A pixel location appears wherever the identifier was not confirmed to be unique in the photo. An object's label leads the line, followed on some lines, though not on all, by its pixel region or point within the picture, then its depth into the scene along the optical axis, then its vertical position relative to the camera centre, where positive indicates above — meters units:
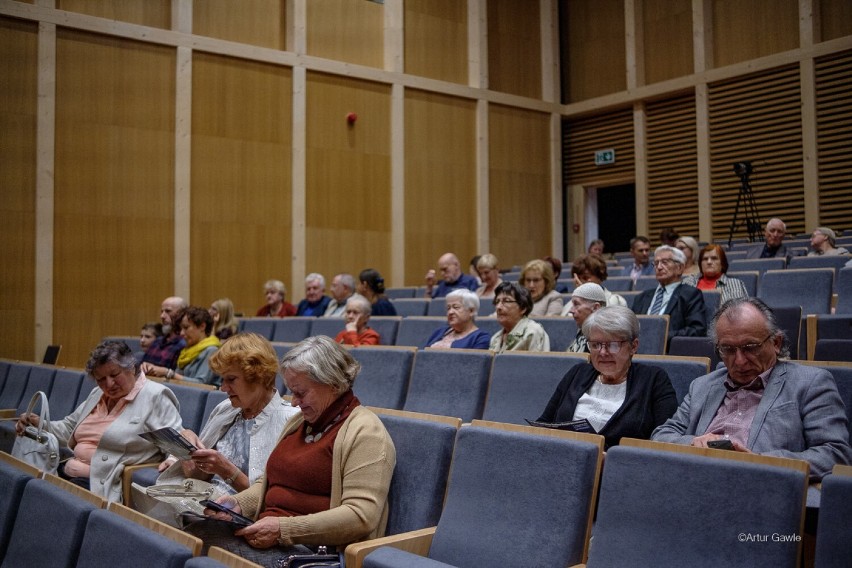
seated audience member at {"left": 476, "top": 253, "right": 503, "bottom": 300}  4.77 +0.20
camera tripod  6.94 +0.97
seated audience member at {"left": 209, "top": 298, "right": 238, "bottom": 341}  4.46 -0.08
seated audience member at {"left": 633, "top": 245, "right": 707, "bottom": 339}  3.37 +0.02
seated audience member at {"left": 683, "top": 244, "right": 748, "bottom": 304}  3.78 +0.17
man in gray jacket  1.63 -0.23
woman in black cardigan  2.03 -0.24
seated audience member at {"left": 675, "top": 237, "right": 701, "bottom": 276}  4.45 +0.31
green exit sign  8.73 +1.71
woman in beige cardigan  1.59 -0.38
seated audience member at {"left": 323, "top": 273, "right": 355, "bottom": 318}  5.16 +0.09
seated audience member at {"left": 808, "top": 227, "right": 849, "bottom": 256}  5.07 +0.42
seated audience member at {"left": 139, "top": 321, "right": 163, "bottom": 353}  4.72 -0.18
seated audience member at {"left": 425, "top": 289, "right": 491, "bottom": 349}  3.35 -0.08
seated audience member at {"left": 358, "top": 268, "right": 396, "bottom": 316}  4.84 +0.09
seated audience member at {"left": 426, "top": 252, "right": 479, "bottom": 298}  5.69 +0.21
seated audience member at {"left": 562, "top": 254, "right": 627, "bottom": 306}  3.68 +0.17
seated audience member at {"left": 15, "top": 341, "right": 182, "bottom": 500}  2.46 -0.39
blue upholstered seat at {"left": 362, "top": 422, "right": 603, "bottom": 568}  1.42 -0.39
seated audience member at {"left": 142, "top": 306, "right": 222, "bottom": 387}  3.73 -0.22
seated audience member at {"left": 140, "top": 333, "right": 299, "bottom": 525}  2.04 -0.32
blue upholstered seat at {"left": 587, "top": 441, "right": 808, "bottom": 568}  1.17 -0.34
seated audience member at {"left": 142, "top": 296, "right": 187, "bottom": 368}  4.23 -0.21
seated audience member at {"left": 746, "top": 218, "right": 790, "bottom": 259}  5.51 +0.45
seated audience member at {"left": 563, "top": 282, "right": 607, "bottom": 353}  2.87 +0.01
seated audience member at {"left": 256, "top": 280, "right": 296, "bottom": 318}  5.77 +0.04
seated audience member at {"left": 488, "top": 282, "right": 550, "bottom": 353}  3.11 -0.07
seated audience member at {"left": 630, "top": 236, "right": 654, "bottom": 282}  5.62 +0.36
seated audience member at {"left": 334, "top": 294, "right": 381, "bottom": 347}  3.87 -0.11
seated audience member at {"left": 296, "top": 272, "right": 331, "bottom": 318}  5.51 +0.06
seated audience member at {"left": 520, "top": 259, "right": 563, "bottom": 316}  3.99 +0.09
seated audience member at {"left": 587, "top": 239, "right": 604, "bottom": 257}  6.88 +0.53
